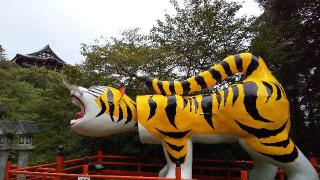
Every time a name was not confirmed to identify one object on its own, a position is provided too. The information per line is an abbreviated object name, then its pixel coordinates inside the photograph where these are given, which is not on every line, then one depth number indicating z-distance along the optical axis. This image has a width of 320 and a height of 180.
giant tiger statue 3.73
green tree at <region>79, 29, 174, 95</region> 7.07
